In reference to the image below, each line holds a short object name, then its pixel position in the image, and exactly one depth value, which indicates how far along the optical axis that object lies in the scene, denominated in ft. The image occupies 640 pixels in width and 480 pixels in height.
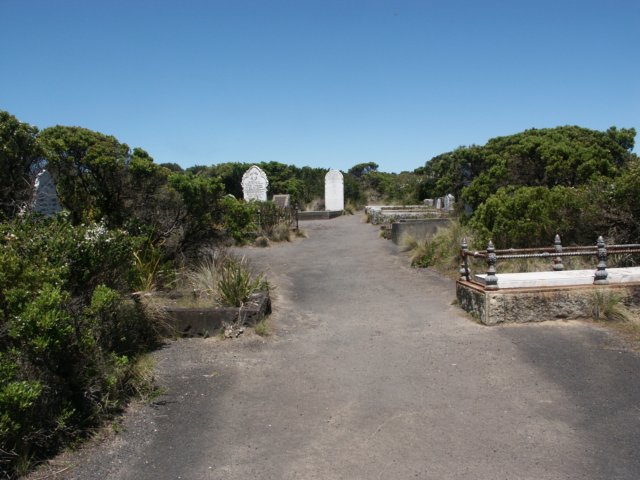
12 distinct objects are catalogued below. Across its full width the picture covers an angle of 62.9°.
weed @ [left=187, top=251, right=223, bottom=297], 26.54
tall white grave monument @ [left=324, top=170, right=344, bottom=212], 105.29
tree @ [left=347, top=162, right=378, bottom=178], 233.96
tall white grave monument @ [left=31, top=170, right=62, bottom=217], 25.05
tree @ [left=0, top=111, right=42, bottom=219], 23.35
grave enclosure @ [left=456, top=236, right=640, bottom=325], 24.79
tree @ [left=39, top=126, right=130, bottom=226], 27.20
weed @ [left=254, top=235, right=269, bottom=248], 57.06
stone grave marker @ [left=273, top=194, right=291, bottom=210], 74.25
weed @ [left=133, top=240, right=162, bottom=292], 25.72
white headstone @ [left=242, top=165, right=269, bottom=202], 81.82
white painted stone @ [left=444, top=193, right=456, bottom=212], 74.46
